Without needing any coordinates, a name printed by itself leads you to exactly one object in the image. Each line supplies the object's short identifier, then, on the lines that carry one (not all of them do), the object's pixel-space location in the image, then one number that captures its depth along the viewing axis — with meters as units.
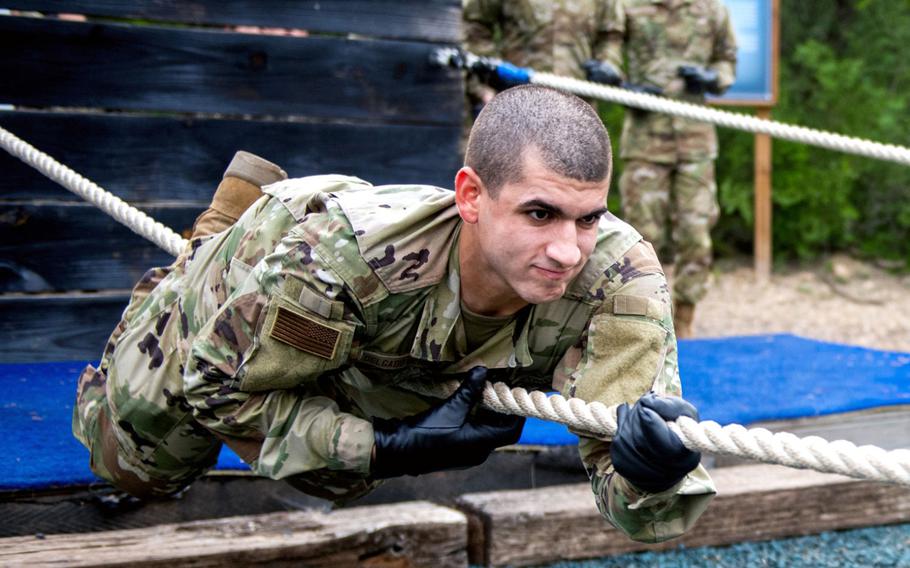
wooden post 8.00
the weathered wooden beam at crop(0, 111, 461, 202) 3.83
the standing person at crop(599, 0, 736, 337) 5.89
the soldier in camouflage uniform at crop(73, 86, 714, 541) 1.90
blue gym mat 2.80
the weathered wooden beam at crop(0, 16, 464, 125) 3.80
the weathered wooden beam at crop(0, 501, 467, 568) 2.50
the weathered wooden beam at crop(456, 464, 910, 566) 2.96
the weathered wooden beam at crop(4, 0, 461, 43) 3.86
